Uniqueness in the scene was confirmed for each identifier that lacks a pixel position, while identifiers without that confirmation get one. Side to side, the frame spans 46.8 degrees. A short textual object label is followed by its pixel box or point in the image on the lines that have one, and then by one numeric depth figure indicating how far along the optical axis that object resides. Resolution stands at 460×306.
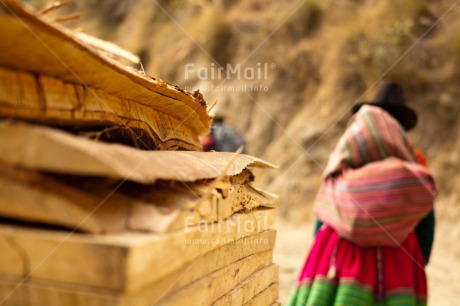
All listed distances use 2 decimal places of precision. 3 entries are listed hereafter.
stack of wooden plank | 1.33
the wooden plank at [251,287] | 2.19
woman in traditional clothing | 2.52
